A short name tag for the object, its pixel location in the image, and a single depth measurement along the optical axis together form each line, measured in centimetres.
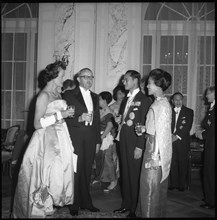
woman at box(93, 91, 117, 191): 468
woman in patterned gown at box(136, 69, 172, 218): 283
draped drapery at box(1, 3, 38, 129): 696
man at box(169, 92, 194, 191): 490
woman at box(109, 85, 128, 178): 486
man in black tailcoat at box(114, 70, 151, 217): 329
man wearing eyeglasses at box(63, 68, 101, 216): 339
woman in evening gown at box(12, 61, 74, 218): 276
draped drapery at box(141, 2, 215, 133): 653
